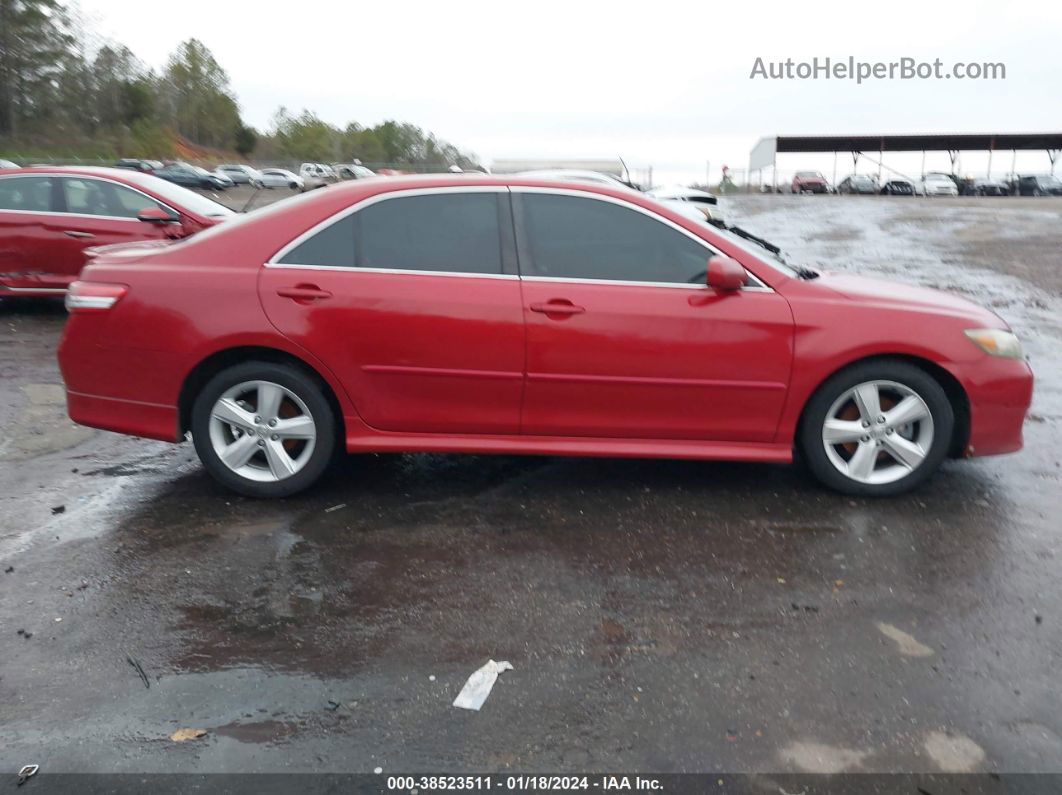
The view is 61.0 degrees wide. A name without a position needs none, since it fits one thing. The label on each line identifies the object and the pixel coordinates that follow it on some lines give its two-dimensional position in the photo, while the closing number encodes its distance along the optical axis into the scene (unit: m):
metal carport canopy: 50.09
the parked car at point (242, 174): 53.34
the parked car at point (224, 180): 45.16
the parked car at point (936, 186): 42.41
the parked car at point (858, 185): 46.34
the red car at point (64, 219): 9.03
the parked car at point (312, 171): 53.71
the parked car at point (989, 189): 45.84
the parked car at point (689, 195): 23.56
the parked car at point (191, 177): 42.53
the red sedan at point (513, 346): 4.47
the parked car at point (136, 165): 44.16
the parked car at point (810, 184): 47.53
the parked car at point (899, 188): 43.75
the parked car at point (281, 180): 52.56
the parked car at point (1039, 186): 45.09
